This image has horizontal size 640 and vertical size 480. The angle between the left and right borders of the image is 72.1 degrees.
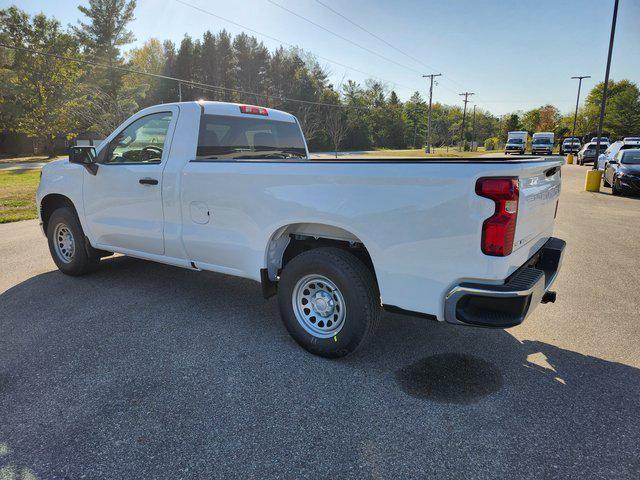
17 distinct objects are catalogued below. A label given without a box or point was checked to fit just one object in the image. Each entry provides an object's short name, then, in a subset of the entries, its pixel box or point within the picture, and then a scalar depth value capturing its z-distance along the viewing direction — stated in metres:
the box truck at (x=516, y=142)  45.78
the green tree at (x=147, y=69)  43.78
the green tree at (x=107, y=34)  41.38
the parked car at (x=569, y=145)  45.18
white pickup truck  2.69
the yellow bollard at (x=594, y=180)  15.78
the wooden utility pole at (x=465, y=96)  75.39
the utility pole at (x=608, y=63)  16.09
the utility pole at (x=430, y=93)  58.61
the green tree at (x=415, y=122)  91.72
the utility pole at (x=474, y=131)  90.94
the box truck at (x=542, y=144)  42.03
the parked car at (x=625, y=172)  13.94
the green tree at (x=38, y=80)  34.09
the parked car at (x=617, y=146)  18.39
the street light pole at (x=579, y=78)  54.84
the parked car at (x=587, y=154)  32.53
